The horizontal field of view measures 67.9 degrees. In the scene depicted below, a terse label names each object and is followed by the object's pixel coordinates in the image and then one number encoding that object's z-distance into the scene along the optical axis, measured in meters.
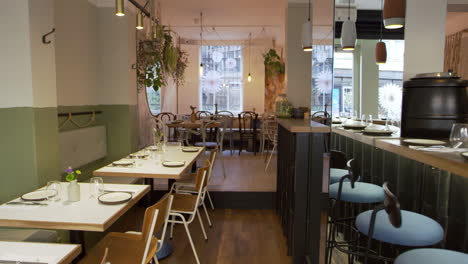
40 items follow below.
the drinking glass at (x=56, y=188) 2.16
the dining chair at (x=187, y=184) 3.51
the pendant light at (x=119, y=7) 2.63
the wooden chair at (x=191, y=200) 2.85
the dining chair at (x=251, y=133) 7.52
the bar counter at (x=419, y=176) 1.57
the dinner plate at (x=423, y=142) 1.82
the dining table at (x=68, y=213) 1.73
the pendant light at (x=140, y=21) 3.36
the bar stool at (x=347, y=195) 2.06
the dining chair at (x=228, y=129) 7.23
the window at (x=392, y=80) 2.47
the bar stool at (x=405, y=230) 1.56
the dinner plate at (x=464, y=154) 1.36
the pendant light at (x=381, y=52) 2.37
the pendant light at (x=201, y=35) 7.81
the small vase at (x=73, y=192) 2.06
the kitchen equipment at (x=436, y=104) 2.11
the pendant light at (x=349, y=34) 1.73
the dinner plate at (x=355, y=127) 2.32
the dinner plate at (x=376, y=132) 2.27
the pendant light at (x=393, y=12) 2.37
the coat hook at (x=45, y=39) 2.64
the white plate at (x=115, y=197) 2.00
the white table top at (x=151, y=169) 2.71
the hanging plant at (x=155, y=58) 4.74
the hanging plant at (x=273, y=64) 8.95
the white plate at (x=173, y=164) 2.95
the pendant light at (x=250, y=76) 9.77
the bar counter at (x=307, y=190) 2.58
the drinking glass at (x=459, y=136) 1.62
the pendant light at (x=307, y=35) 3.71
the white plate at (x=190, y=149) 3.83
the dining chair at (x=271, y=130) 6.02
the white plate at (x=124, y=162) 3.01
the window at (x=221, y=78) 10.42
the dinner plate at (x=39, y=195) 2.08
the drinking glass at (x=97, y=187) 2.20
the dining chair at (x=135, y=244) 1.79
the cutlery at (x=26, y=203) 2.01
